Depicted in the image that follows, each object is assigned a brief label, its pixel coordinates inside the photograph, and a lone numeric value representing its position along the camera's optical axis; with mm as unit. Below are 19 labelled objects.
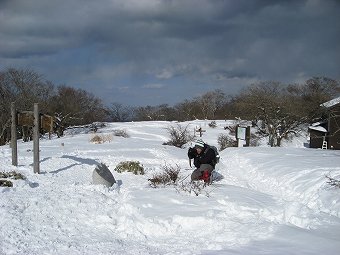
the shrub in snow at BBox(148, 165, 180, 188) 10766
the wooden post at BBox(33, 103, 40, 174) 11898
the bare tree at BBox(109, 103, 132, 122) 87225
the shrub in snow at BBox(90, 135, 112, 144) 26194
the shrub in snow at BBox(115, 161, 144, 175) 13641
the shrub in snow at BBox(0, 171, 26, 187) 10164
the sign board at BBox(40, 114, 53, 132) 12273
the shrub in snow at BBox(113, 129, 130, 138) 37212
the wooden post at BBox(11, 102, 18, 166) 12523
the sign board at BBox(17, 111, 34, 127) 12305
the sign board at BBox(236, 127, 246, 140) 23853
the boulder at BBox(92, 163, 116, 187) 10328
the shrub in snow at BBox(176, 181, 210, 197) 9227
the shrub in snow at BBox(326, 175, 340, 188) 9233
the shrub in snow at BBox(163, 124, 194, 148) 27641
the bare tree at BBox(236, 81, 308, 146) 45938
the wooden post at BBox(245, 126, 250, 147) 24047
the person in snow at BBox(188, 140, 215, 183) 11248
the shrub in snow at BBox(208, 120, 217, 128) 50231
